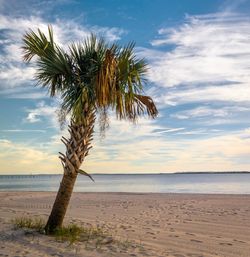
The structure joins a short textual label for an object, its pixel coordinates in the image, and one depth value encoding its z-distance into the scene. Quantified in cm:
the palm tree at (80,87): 870
